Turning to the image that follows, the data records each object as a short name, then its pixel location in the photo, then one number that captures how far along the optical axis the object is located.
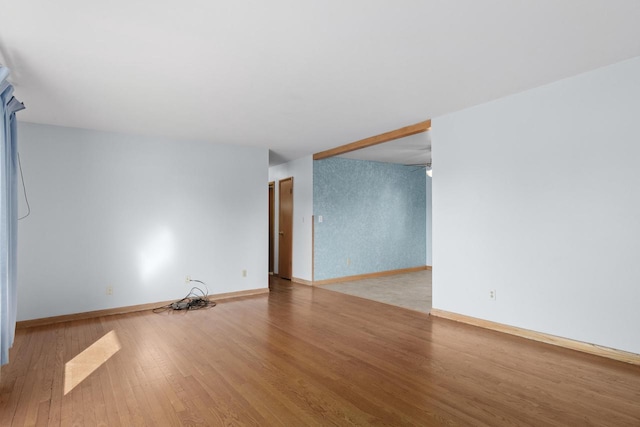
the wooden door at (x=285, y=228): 7.60
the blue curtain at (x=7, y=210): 2.72
